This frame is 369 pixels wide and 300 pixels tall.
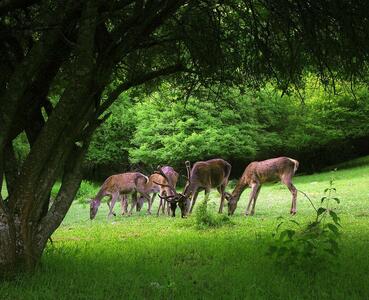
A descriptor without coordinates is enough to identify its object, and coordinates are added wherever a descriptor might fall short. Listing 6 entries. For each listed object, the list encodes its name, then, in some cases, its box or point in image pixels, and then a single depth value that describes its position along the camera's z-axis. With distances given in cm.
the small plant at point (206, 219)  1091
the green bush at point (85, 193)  2371
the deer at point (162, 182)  1691
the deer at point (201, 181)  1520
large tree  545
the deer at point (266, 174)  1549
